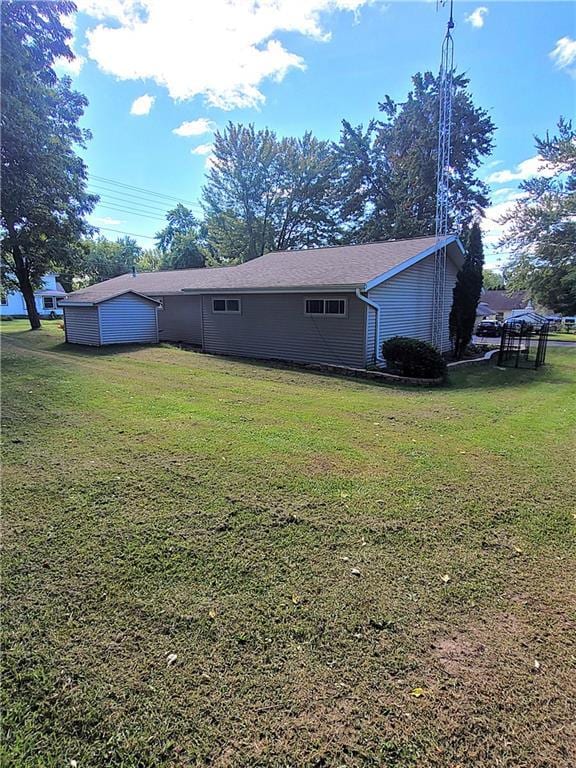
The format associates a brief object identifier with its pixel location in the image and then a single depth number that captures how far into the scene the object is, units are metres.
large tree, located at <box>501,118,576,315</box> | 26.39
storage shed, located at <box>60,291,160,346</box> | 15.55
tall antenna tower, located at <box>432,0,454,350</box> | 11.70
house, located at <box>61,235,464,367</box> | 11.73
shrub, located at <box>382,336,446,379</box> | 10.74
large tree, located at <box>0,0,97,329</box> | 8.80
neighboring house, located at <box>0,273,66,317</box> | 37.34
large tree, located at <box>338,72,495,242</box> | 28.94
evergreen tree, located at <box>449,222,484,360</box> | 14.02
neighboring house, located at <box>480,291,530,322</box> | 54.22
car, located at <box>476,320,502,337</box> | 26.27
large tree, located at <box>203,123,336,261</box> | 30.30
